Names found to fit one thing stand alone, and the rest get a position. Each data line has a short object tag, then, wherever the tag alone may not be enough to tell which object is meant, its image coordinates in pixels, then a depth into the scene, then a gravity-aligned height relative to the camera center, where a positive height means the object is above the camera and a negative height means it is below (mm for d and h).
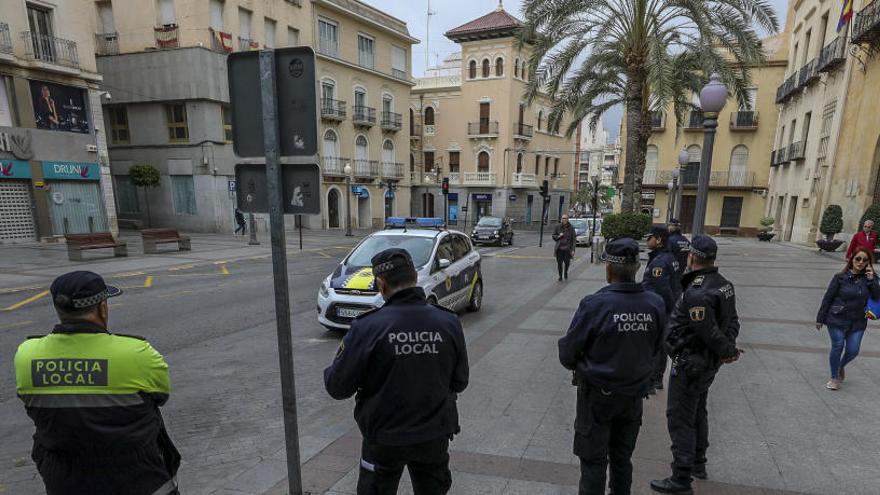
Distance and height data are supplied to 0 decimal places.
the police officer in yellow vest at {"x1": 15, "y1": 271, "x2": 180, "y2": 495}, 1965 -947
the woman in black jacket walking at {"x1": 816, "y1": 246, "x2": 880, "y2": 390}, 4973 -1353
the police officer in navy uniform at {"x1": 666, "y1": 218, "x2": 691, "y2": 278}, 5969 -816
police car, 7086 -1584
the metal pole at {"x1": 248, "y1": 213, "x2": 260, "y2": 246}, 20288 -2735
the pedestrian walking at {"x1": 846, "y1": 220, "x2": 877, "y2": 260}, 8211 -943
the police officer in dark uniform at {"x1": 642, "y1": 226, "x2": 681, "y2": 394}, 5086 -1068
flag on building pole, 18391 +6950
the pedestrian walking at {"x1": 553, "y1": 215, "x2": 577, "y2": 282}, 12273 -1633
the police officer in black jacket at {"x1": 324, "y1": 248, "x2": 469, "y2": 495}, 2252 -987
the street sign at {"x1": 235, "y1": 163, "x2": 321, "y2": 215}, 2822 -43
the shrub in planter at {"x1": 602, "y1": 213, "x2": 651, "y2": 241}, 15820 -1468
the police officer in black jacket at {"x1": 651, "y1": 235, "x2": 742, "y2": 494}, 3270 -1187
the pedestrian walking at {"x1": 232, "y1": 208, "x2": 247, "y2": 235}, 24883 -2248
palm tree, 12453 +4093
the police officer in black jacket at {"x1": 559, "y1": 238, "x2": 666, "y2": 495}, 2850 -1130
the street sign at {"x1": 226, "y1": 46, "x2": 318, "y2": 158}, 2727 +473
